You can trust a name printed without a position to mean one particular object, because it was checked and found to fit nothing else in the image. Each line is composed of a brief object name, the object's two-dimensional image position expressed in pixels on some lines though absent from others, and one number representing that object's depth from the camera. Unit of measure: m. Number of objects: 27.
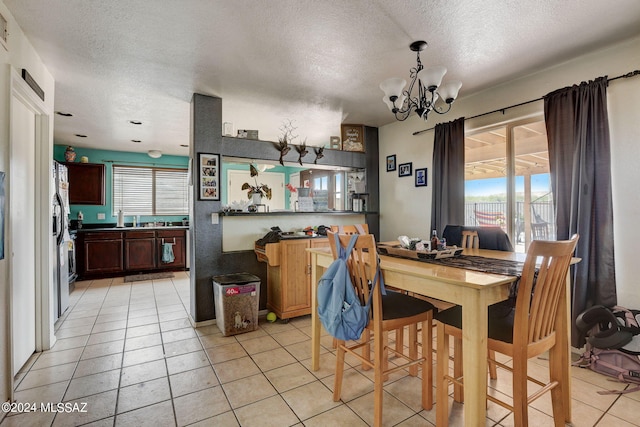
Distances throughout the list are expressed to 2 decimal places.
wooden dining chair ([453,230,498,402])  1.87
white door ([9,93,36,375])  2.22
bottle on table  2.15
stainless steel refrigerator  3.27
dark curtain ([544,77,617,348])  2.37
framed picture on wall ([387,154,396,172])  4.33
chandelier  2.07
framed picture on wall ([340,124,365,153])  4.44
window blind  6.27
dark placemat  1.63
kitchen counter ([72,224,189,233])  5.42
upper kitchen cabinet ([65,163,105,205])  5.74
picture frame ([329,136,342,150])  4.37
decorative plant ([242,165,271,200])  3.69
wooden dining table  1.39
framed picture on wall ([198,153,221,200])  3.29
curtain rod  2.28
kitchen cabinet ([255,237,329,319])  3.36
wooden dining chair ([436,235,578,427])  1.42
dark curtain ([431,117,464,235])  3.37
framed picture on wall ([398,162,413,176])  4.07
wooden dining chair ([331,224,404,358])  2.76
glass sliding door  2.94
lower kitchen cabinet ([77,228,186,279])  5.42
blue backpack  1.74
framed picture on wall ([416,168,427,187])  3.87
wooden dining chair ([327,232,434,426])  1.71
